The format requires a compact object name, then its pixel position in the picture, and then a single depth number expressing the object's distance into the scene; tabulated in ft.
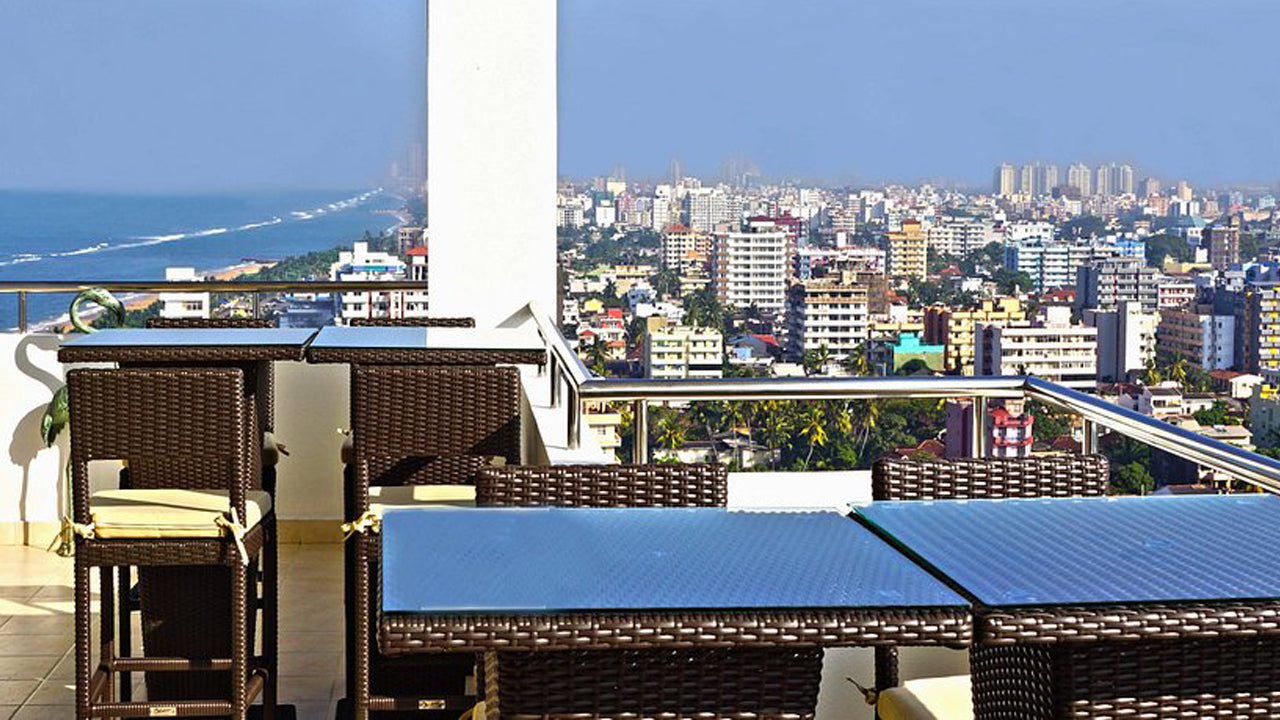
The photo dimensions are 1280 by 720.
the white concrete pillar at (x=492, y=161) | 19.70
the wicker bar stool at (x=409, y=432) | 11.07
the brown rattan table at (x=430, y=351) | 12.08
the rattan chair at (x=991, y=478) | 8.13
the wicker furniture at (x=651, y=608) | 5.08
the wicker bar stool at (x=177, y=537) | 11.16
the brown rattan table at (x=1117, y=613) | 5.09
